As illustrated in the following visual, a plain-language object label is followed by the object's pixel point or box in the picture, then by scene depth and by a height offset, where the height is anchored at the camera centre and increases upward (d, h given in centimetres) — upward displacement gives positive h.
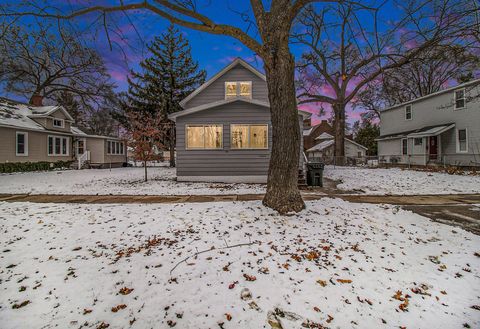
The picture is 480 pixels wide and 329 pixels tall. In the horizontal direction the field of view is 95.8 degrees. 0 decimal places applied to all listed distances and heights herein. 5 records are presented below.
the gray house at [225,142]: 1120 +114
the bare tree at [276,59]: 466 +227
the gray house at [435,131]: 1529 +245
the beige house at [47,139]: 1612 +238
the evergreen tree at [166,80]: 2211 +885
